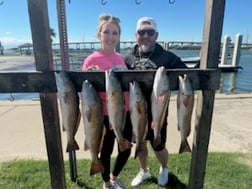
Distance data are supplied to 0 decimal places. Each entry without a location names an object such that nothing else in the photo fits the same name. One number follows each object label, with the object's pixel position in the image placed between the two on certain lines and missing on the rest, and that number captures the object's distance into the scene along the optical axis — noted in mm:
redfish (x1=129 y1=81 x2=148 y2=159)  1543
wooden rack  1664
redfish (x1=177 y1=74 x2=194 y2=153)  1594
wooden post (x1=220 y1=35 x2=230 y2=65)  22516
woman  2182
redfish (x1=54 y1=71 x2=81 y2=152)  1543
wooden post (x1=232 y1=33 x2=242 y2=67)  21750
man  2398
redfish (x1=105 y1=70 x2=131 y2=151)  1525
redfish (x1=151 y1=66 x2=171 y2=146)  1555
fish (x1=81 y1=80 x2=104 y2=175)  1524
